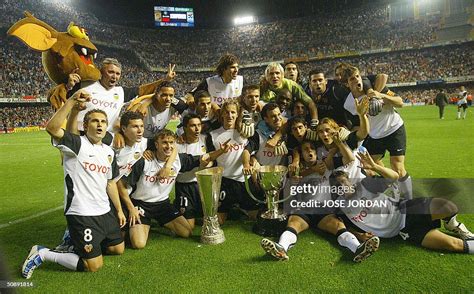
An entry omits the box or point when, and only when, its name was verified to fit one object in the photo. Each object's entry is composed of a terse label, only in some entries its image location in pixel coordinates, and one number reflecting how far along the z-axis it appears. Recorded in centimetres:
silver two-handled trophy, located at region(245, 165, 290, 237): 372
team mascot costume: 377
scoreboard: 4338
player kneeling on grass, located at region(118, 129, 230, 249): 384
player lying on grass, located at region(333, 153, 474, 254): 303
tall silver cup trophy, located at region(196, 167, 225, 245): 359
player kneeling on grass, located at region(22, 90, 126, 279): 299
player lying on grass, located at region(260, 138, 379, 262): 299
